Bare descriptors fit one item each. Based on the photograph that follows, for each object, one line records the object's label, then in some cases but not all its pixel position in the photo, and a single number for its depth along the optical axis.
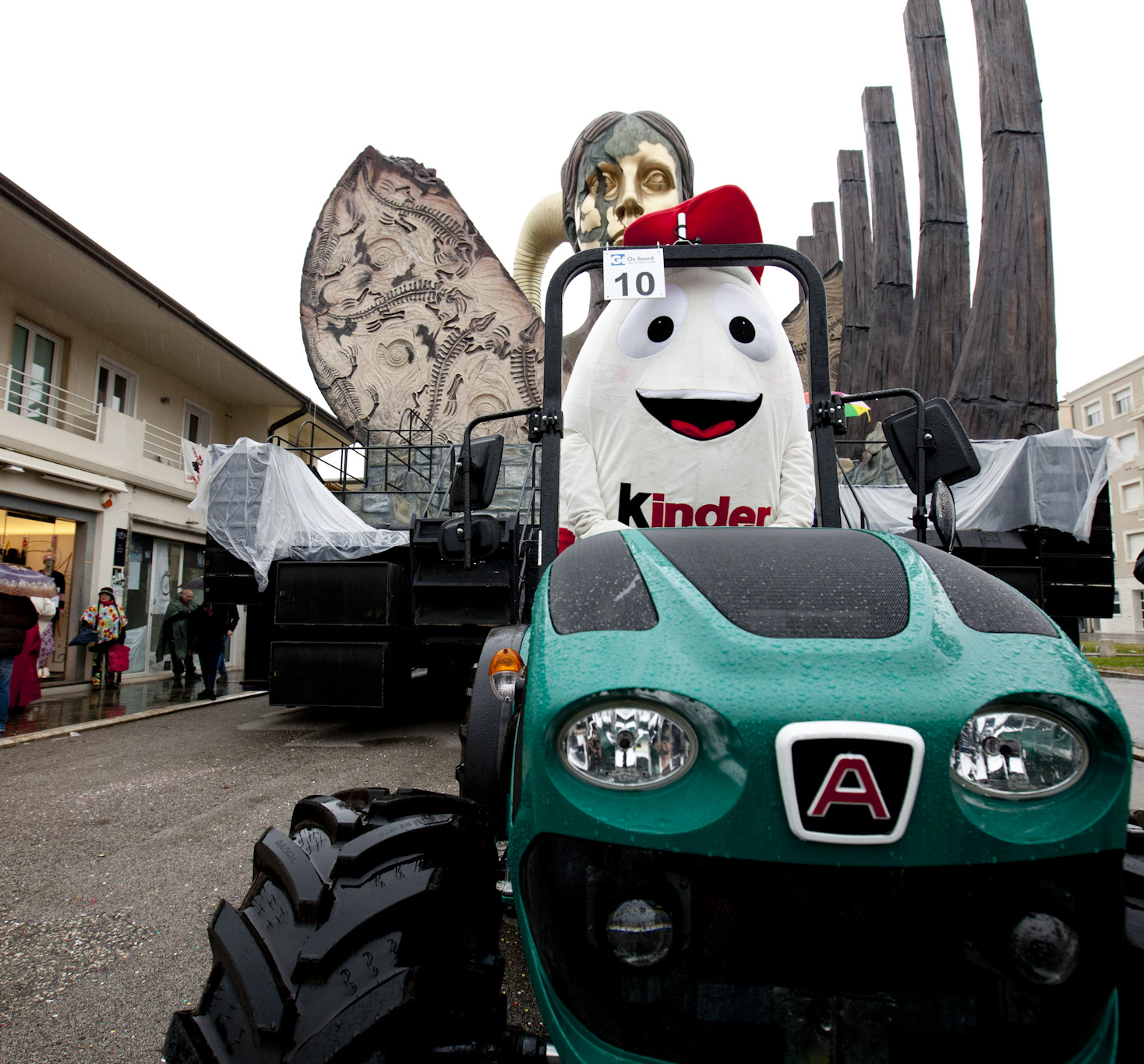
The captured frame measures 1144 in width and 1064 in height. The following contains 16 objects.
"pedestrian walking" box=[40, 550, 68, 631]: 9.58
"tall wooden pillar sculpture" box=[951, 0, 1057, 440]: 7.70
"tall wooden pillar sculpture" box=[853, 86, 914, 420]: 11.62
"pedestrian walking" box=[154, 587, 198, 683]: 11.80
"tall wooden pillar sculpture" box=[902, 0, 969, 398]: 9.12
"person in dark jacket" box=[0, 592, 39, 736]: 6.61
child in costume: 10.76
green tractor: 0.93
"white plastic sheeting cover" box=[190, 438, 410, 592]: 6.08
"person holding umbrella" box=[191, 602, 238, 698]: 10.10
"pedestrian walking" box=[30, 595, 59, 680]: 7.00
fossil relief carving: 10.71
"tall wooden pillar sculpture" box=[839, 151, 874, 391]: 12.80
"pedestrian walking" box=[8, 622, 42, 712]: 8.03
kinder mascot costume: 2.44
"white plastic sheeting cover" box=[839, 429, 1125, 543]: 5.46
